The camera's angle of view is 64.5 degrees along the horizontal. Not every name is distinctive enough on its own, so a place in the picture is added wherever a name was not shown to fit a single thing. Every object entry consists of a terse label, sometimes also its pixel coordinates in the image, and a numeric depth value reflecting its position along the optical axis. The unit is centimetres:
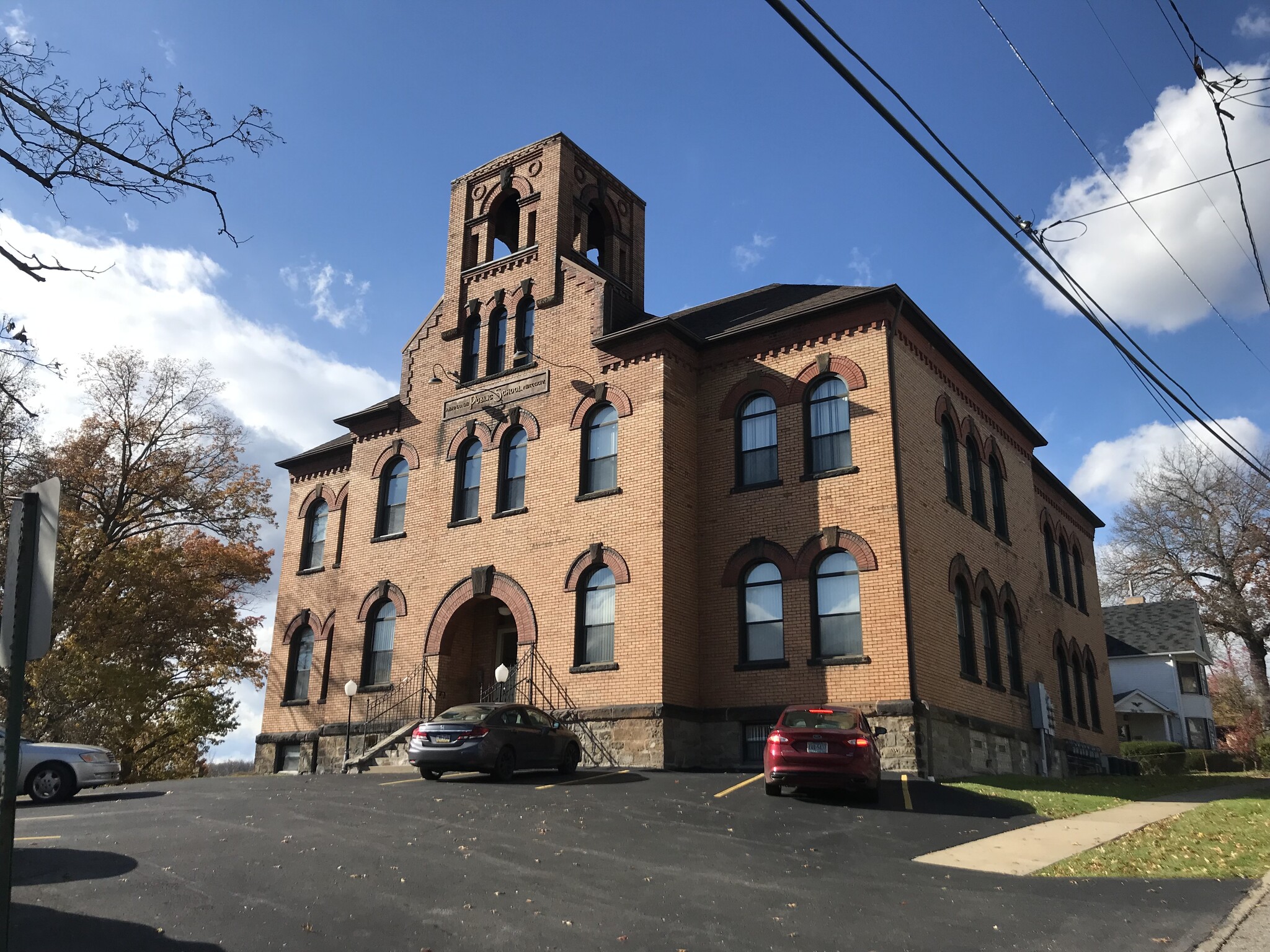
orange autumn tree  3528
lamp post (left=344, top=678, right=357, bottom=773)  2386
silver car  1667
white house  5206
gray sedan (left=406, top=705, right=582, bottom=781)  1753
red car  1520
